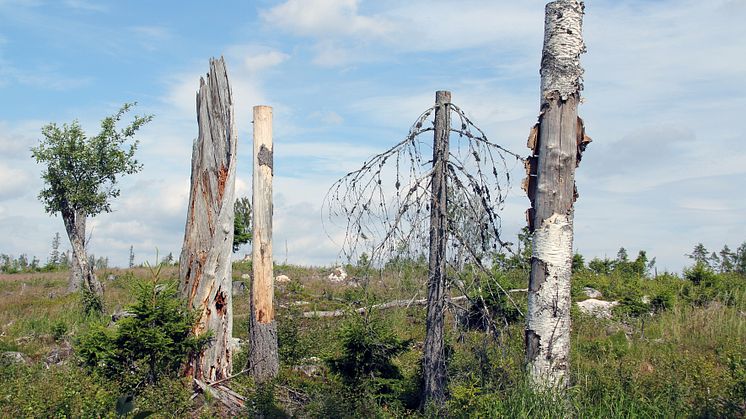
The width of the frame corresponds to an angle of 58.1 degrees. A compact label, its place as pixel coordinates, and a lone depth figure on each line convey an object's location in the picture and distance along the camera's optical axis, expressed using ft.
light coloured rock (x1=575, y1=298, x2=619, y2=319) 48.98
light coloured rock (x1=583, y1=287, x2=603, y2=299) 55.47
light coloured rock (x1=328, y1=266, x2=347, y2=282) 74.50
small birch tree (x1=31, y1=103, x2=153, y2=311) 69.10
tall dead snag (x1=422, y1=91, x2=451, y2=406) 24.67
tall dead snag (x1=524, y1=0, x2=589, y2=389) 21.63
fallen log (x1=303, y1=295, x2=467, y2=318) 53.88
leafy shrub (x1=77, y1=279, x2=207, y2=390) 32.40
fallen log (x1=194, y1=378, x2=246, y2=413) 31.96
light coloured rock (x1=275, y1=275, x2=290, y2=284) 69.24
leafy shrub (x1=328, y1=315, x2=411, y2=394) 28.48
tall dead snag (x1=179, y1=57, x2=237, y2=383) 36.58
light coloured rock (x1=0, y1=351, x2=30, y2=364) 40.15
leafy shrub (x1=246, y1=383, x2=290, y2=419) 28.40
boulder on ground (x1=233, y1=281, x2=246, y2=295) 64.32
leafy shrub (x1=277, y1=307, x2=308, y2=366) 38.70
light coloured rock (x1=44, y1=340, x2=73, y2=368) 42.09
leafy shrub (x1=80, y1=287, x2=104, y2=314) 55.98
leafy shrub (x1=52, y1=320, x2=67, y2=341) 49.19
